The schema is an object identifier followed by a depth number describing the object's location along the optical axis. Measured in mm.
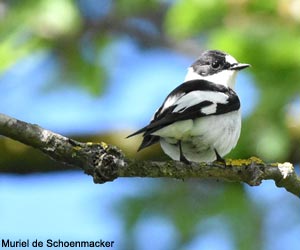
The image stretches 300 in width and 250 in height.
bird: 7984
